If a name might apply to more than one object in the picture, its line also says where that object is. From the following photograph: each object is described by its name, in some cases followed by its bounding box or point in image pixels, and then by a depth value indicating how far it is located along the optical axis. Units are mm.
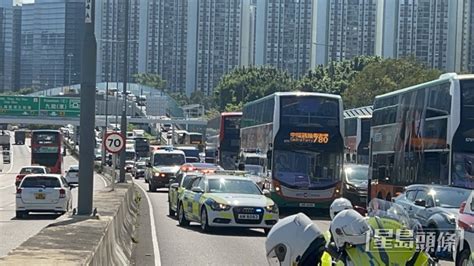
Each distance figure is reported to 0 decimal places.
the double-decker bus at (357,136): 41219
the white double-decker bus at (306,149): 29141
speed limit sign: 32125
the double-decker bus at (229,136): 54375
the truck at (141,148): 93312
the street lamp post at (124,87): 40906
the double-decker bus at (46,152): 63250
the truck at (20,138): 123562
